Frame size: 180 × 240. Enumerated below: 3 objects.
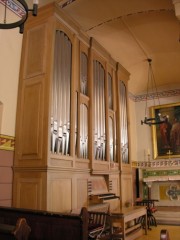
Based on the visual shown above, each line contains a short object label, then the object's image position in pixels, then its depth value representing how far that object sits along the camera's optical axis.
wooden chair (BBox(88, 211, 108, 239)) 4.10
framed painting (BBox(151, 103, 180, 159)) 9.87
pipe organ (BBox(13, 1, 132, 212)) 4.59
